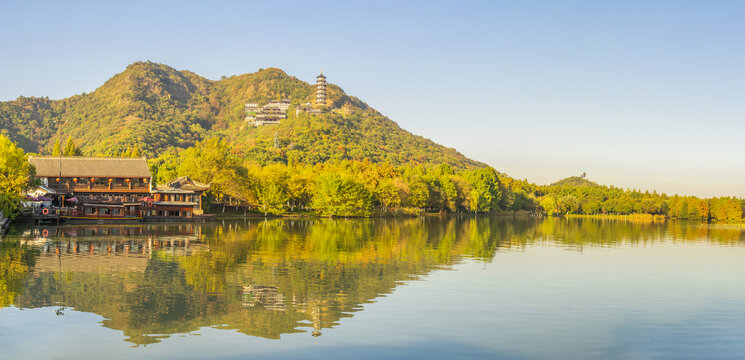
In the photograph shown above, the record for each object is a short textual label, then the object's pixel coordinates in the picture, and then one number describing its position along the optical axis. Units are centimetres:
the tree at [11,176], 6229
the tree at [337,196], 10788
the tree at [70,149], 11271
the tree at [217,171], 9994
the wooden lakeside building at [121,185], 8856
